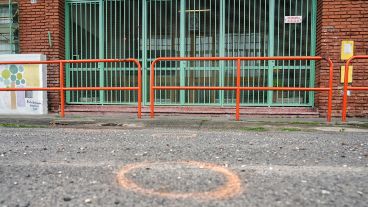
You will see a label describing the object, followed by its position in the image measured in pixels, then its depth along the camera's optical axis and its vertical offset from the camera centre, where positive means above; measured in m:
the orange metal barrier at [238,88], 5.63 -0.04
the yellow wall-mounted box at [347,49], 7.13 +0.78
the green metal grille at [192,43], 7.61 +1.03
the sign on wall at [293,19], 7.57 +1.53
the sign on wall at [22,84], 7.58 +0.05
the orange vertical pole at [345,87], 5.50 -0.03
